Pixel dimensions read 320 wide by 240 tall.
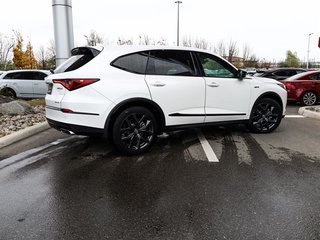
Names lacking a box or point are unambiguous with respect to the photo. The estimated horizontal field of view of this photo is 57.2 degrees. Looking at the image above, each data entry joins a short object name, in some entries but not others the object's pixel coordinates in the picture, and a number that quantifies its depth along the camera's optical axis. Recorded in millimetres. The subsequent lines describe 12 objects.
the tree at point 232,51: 40212
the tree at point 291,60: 60347
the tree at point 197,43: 39469
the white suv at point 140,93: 4457
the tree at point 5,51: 44250
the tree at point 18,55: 39500
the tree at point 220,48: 41762
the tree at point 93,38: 34394
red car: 11148
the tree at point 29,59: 39966
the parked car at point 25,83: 13133
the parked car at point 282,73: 13773
